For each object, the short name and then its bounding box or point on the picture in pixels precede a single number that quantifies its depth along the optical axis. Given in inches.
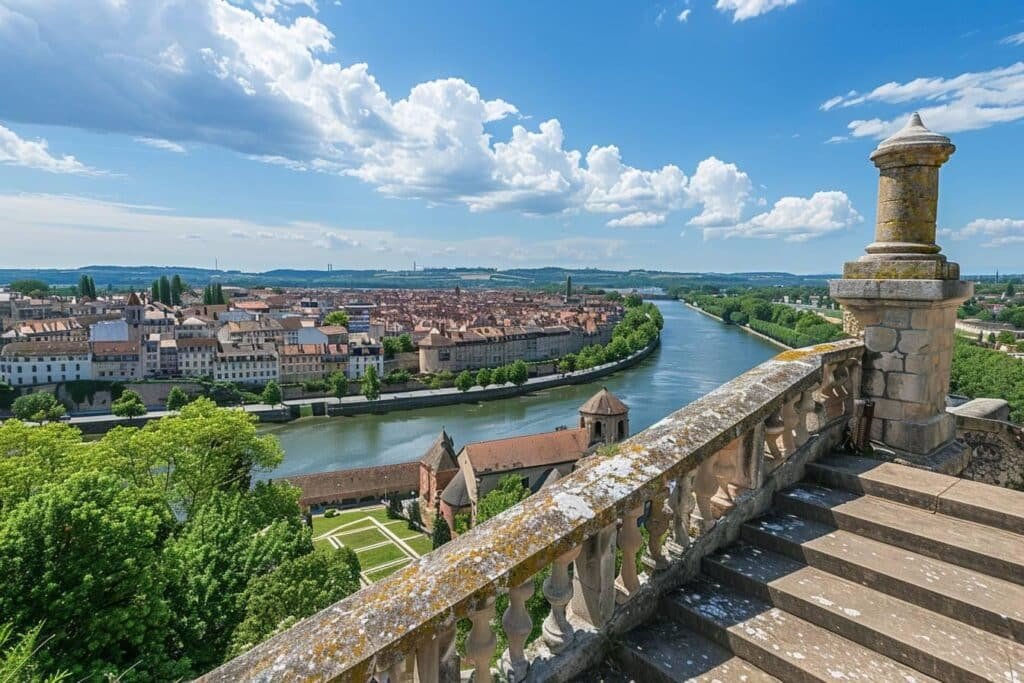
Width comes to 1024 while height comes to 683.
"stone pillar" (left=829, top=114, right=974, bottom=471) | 197.6
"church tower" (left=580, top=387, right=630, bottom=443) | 1414.9
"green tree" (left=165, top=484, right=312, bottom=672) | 433.1
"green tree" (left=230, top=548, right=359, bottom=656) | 423.8
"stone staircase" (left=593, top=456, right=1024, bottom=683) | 107.8
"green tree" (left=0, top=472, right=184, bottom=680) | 347.3
